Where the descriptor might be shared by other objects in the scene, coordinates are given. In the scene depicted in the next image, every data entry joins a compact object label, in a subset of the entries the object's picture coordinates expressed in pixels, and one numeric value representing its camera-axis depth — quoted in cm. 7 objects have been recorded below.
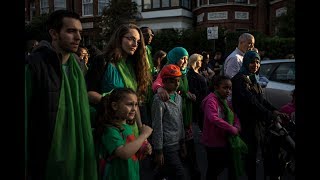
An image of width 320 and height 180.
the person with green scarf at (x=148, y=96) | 252
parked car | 517
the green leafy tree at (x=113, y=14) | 1712
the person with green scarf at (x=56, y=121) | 149
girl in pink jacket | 268
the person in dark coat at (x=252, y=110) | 280
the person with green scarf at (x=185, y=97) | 289
